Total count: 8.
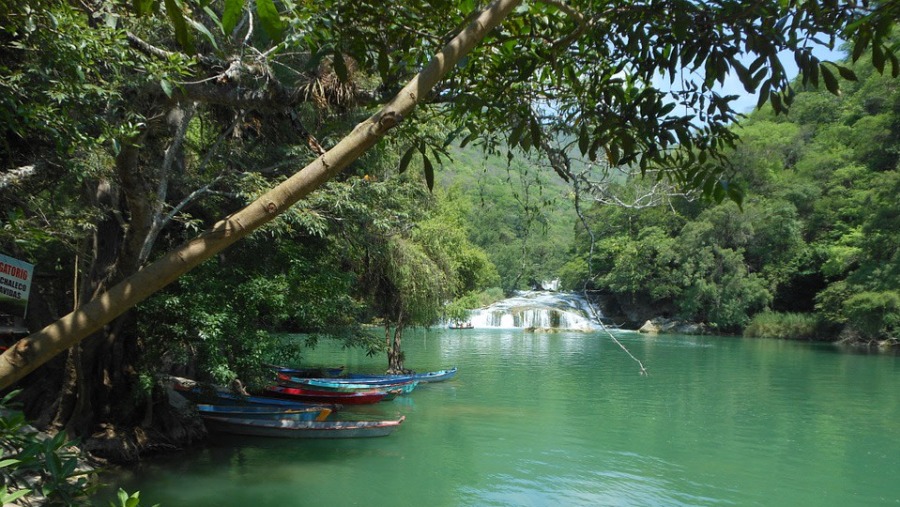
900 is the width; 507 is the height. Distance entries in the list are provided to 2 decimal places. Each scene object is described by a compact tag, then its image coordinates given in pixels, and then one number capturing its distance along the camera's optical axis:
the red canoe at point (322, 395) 12.57
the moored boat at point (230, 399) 10.97
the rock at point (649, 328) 39.75
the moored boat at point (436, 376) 16.34
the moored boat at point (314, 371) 15.39
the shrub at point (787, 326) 34.47
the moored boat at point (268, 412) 10.20
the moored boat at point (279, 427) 10.09
